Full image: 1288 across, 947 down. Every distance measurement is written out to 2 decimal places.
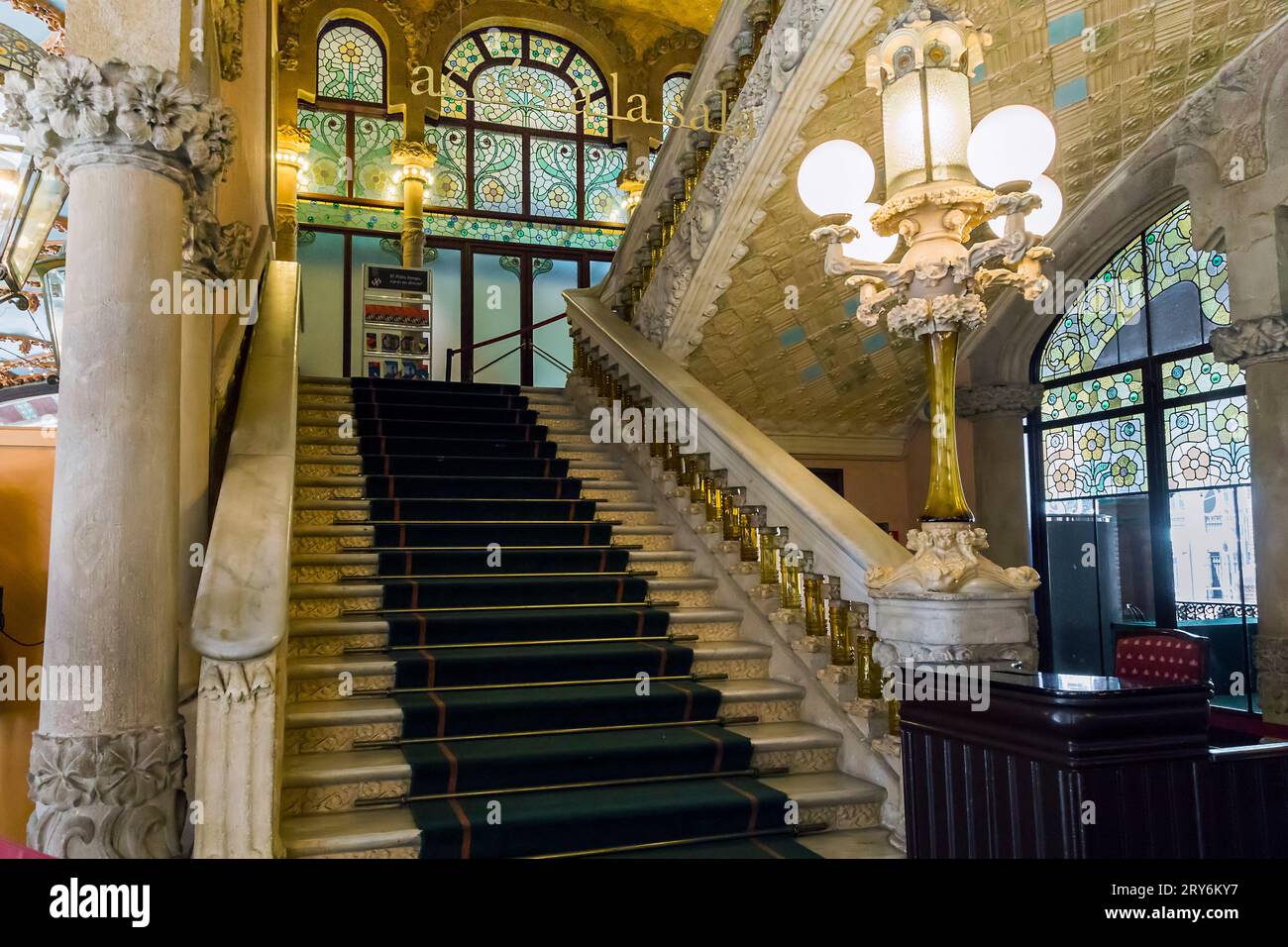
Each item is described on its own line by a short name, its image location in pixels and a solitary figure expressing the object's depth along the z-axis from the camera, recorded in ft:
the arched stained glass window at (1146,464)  23.95
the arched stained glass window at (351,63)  40.88
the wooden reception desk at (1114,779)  5.23
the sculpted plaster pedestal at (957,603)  10.55
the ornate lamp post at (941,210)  10.66
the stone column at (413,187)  39.65
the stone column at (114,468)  9.18
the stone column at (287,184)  36.60
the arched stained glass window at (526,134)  42.22
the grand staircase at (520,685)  11.56
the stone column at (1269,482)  18.88
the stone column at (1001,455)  28.27
